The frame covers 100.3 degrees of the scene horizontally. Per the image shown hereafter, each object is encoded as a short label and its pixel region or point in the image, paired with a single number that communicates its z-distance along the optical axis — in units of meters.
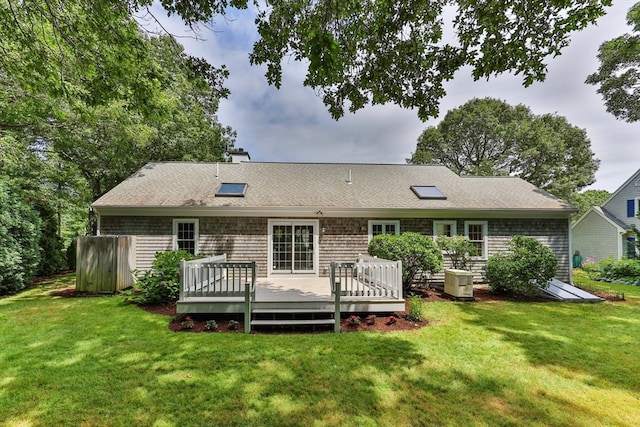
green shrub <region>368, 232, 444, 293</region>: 7.25
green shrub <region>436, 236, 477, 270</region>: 8.51
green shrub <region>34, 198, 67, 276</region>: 10.15
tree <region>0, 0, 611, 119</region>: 3.27
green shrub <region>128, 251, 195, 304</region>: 6.65
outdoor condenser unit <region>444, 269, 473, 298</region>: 7.55
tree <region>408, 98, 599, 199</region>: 21.61
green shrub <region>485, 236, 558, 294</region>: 7.61
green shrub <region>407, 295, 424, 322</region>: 5.68
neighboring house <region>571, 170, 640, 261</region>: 15.29
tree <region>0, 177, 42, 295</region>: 7.49
